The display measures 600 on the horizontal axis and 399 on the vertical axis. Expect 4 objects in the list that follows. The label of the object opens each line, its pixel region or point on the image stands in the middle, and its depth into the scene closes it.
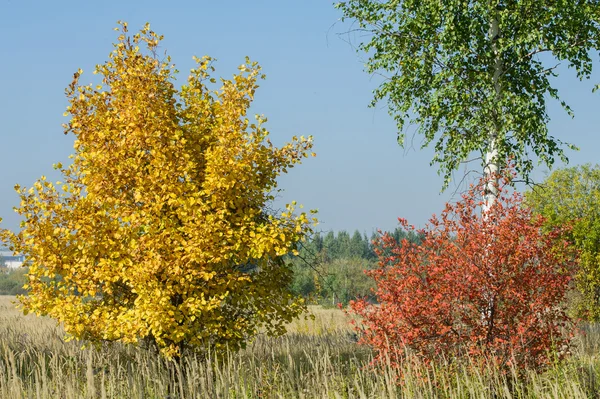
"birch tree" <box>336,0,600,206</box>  29.77
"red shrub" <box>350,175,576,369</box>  16.66
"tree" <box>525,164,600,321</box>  47.16
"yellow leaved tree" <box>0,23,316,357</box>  17.22
